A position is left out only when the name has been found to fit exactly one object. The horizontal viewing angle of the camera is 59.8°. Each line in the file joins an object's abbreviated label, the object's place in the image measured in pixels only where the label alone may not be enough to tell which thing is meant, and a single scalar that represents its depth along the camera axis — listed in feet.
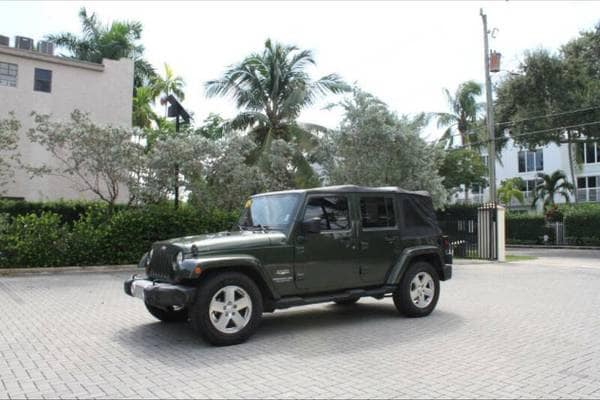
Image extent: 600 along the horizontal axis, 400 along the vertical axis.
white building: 149.28
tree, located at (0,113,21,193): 53.11
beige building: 75.31
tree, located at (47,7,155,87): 107.45
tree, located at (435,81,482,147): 137.59
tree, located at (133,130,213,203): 49.78
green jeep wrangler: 20.03
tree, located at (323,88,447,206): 59.00
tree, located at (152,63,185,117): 122.62
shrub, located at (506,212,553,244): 111.65
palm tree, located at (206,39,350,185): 77.30
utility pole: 76.79
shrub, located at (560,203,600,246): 99.04
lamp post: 52.68
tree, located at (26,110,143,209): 48.98
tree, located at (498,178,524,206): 145.48
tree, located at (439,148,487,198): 117.39
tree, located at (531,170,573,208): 146.30
